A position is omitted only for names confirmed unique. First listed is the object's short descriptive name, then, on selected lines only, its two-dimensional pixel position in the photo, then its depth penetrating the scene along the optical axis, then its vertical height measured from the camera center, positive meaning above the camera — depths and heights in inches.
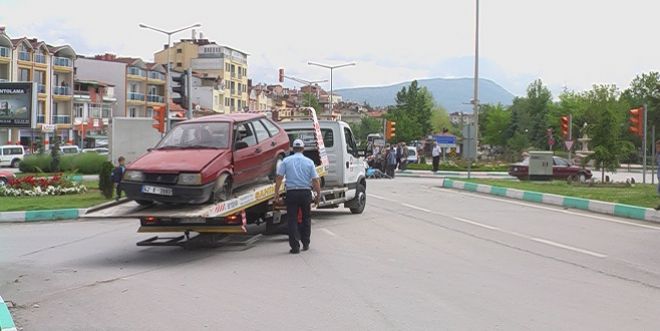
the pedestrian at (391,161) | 1445.6 -28.4
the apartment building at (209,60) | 4399.6 +506.6
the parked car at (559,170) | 1392.7 -39.7
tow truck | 440.1 -41.9
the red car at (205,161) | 433.7 -11.6
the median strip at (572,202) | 695.7 -58.9
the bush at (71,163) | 1549.0 -50.6
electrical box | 1288.1 -25.3
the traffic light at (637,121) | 985.5 +43.5
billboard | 1078.4 +55.3
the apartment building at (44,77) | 2827.3 +258.8
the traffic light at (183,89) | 871.7 +64.3
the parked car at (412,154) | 2304.0 -23.2
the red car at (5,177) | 1075.6 -57.3
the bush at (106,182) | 869.8 -49.6
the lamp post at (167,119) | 1021.4 +32.6
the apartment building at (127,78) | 3627.0 +319.2
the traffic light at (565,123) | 1403.8 +53.1
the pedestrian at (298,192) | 458.3 -29.9
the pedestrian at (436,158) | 1593.3 -22.4
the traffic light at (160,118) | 1027.9 +34.2
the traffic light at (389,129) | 2018.9 +49.8
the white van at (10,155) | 2221.9 -50.8
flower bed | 941.2 -63.2
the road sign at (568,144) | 1476.0 +13.6
